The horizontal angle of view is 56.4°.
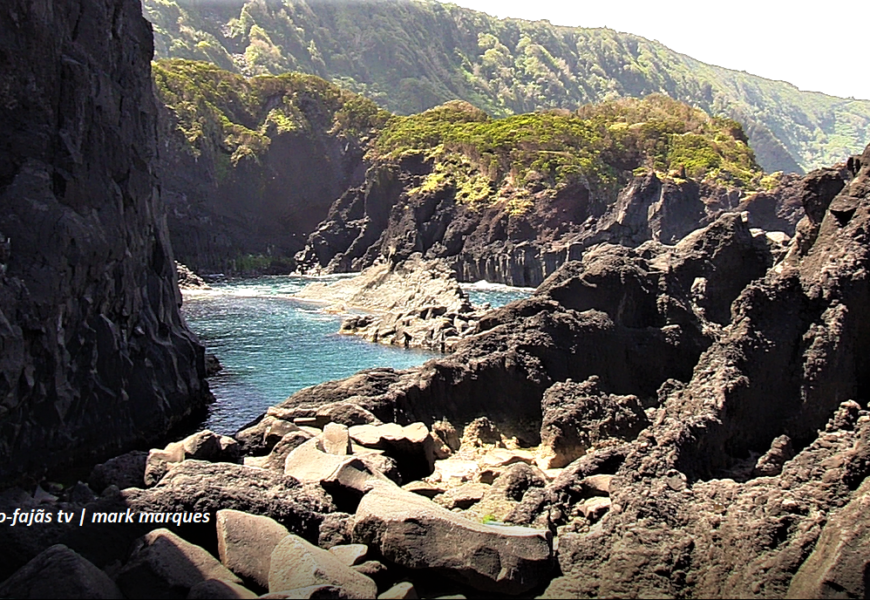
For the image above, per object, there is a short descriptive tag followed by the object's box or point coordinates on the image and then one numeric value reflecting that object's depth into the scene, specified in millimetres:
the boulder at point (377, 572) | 9211
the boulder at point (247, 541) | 9188
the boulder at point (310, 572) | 8508
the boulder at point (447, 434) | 17688
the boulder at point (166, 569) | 8578
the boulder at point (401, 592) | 8530
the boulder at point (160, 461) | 13249
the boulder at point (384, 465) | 13406
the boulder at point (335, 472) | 11602
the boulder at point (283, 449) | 14602
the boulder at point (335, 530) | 10289
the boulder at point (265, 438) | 16969
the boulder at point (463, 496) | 13156
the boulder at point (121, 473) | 13547
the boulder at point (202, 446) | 14534
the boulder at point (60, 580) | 8125
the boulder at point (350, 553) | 9391
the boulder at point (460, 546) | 9172
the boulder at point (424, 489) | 13430
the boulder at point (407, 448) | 14998
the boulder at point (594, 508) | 11594
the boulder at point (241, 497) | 10555
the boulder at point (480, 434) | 17938
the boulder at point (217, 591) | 8242
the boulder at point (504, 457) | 15898
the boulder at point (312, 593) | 8133
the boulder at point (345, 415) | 17844
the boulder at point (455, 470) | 15102
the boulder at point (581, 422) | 16500
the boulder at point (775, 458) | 12836
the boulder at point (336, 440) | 14188
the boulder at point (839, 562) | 8320
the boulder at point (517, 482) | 13047
